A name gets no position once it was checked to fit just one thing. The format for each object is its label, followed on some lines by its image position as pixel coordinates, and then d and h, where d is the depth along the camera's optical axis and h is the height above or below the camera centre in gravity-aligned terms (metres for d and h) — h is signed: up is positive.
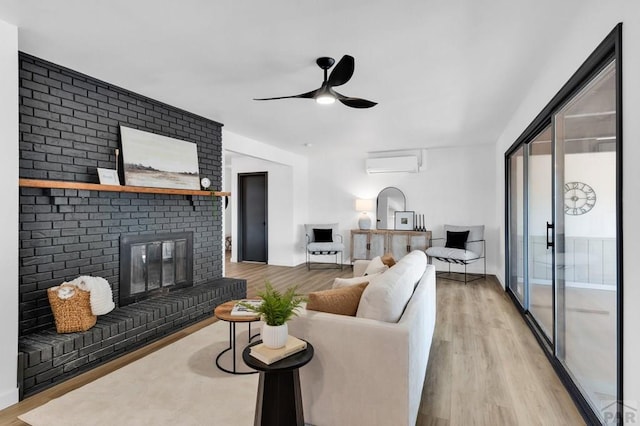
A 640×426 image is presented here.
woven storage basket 2.65 -0.76
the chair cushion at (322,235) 7.23 -0.51
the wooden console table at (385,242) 6.54 -0.61
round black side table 1.65 -0.89
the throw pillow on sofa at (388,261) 3.10 -0.45
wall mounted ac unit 6.63 +0.93
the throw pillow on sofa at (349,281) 2.43 -0.51
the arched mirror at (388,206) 7.06 +0.11
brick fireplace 2.64 -0.02
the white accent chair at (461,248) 5.79 -0.66
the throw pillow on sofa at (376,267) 2.89 -0.48
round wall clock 2.08 +0.08
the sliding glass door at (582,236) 1.81 -0.17
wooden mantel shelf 2.58 +0.23
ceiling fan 2.38 +0.99
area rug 2.07 -1.24
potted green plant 1.71 -0.53
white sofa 1.72 -0.83
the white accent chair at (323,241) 6.93 -0.63
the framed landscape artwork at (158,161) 3.50 +0.58
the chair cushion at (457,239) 6.07 -0.50
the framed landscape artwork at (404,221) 6.93 -0.20
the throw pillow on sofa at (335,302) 2.03 -0.54
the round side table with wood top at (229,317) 2.57 -0.80
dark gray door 7.82 -0.14
